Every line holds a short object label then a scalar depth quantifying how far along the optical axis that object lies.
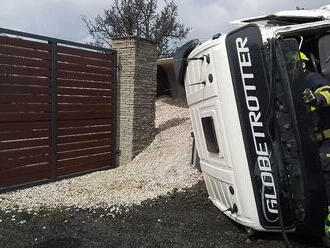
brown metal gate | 7.68
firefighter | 3.82
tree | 25.12
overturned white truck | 3.91
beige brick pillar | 9.85
